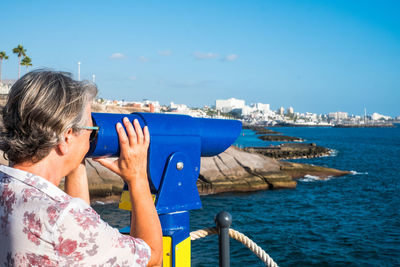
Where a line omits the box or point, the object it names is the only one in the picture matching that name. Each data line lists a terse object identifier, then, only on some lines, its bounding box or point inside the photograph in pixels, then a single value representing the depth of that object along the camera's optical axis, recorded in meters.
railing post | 1.53
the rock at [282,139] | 66.00
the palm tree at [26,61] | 43.06
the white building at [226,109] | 195.09
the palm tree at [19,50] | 42.69
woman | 0.84
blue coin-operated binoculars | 1.36
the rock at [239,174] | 18.19
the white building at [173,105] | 157.75
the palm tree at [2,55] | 44.91
